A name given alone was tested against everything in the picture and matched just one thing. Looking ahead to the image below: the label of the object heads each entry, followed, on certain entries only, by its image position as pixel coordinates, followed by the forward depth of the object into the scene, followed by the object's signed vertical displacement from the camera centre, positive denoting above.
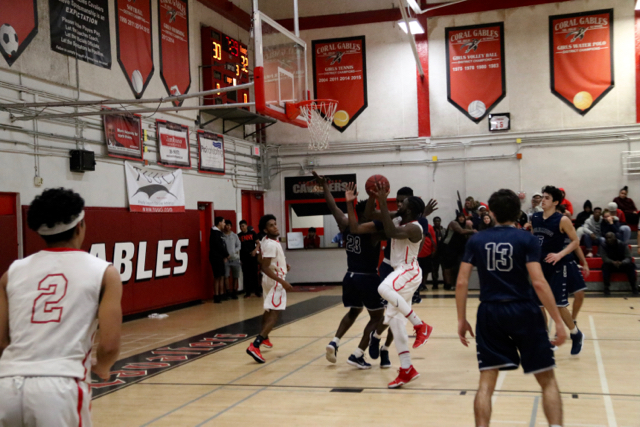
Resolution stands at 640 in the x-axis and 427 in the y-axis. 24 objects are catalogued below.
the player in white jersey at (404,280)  5.96 -0.83
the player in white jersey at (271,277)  7.67 -0.95
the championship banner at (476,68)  17.33 +3.59
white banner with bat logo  12.41 +0.33
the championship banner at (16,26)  9.38 +2.87
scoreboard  15.09 +3.42
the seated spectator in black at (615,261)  13.84 -1.57
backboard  9.57 +2.32
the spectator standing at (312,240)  18.58 -1.20
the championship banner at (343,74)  18.36 +3.74
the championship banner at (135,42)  12.28 +3.36
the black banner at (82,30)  10.53 +3.19
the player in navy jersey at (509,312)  3.84 -0.74
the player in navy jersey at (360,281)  6.69 -0.90
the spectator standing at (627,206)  15.70 -0.40
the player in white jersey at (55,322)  2.41 -0.47
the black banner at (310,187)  18.41 +0.41
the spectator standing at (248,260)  15.80 -1.49
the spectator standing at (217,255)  14.58 -1.23
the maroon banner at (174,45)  13.75 +3.68
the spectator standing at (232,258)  15.05 -1.36
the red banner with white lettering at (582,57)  16.59 +3.67
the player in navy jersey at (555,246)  6.88 -0.60
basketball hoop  11.02 +1.70
